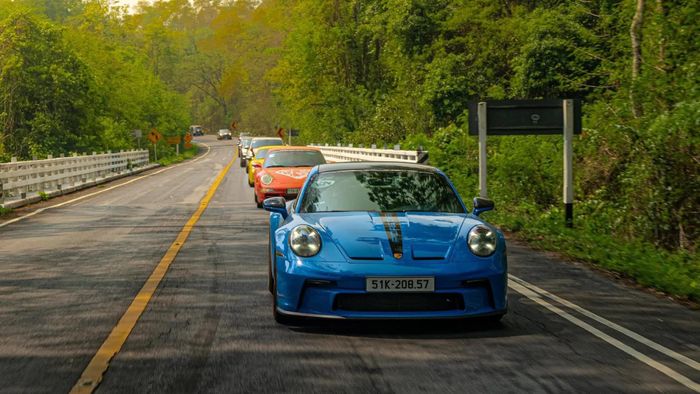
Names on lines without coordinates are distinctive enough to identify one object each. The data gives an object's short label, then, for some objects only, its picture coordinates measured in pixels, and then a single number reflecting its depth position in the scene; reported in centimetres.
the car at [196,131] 14505
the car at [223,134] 13312
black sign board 1370
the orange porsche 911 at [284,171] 1855
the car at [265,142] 3997
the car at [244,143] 6253
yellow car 2479
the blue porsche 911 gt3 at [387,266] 614
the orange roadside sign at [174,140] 7968
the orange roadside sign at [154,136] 6081
